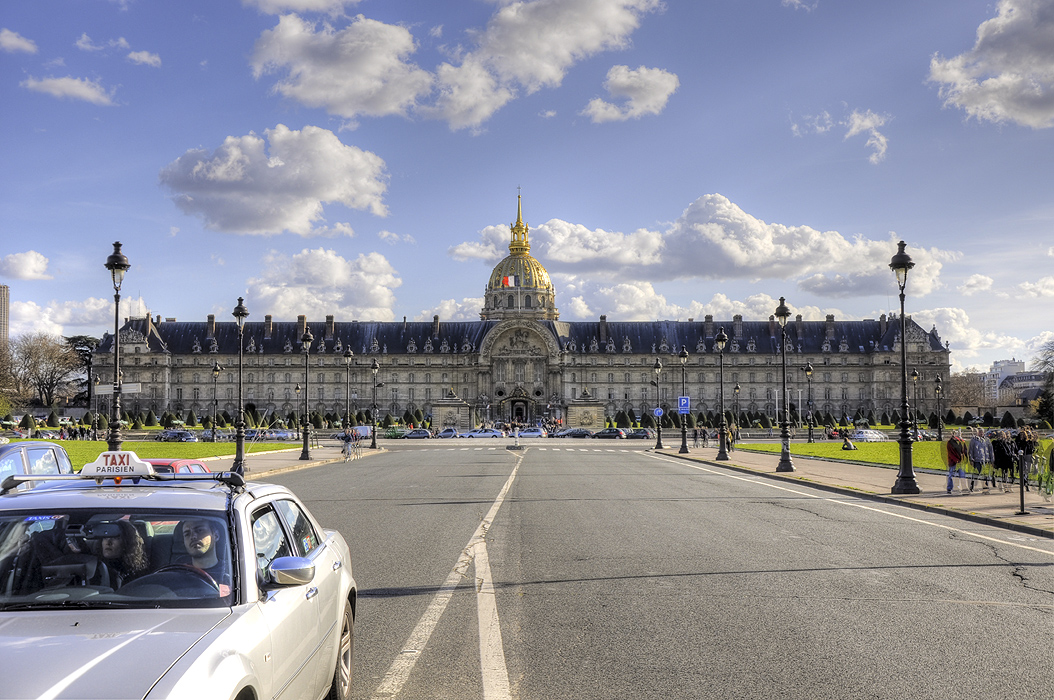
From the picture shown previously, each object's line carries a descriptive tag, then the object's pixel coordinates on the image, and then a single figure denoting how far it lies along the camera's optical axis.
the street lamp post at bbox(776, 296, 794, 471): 31.02
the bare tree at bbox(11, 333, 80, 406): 112.81
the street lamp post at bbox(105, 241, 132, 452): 20.59
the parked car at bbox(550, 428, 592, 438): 87.55
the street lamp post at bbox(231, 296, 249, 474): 29.46
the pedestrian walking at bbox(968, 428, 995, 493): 22.44
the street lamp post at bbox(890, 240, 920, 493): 21.08
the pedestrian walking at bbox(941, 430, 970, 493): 21.47
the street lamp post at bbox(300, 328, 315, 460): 42.49
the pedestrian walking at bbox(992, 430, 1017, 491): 21.22
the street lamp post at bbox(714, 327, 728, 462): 41.49
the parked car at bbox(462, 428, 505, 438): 92.81
